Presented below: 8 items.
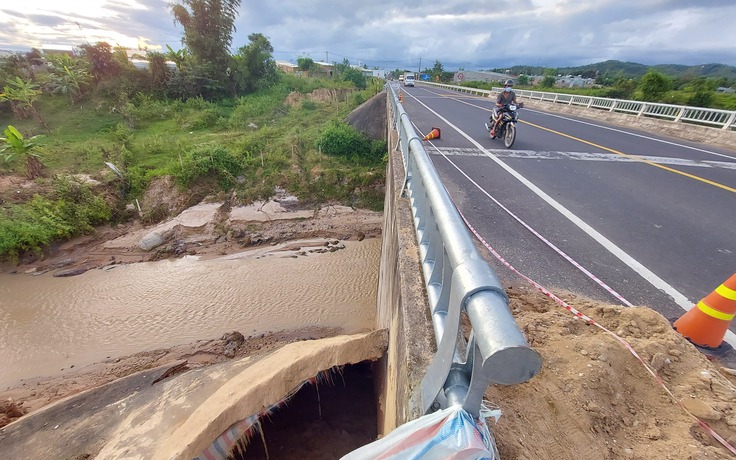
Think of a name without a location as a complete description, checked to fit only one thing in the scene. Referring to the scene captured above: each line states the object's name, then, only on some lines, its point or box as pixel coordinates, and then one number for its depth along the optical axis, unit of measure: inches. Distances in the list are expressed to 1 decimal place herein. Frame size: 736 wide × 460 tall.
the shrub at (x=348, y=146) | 577.9
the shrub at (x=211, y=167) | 516.1
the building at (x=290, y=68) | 1888.8
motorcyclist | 330.1
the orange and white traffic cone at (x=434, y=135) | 326.5
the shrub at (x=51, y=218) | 394.6
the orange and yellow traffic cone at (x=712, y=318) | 94.0
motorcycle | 311.7
